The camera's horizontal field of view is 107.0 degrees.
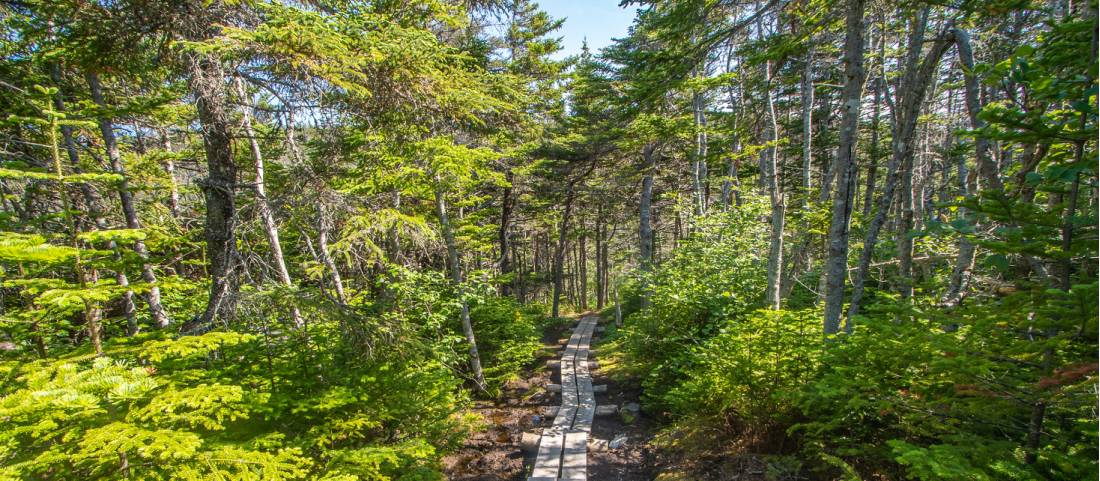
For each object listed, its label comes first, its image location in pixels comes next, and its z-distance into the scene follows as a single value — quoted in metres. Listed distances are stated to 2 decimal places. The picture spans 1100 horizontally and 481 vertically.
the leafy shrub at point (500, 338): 10.95
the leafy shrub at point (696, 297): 8.74
